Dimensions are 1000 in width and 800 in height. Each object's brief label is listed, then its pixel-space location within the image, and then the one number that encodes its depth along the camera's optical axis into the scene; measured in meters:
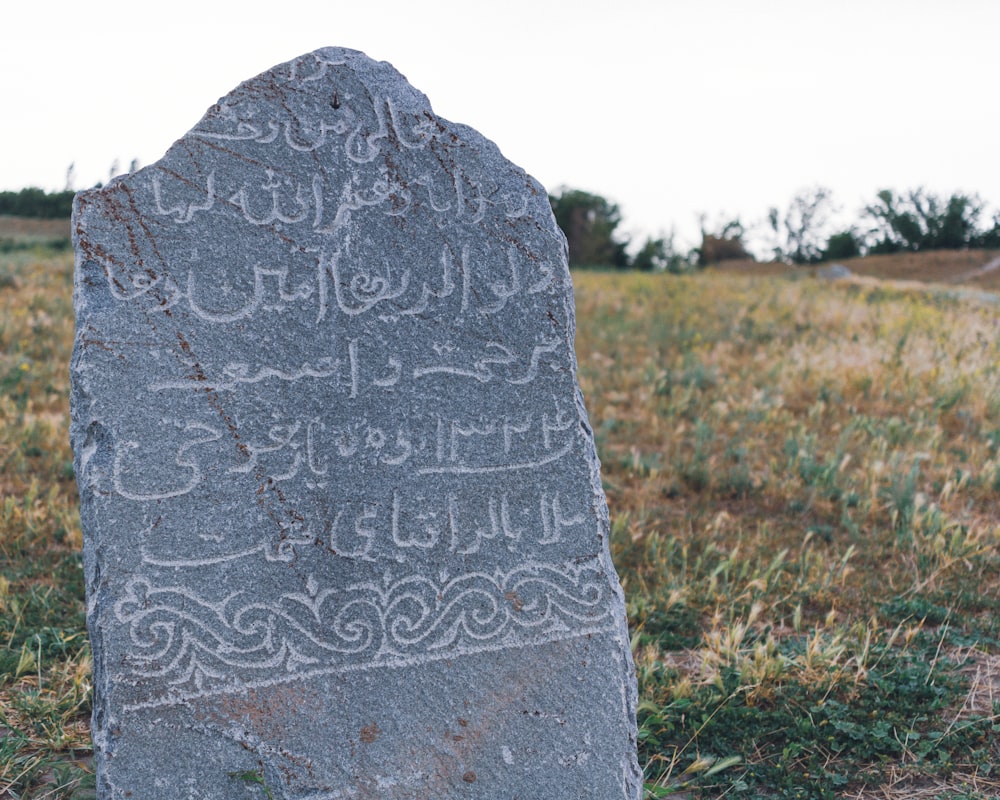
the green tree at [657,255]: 26.23
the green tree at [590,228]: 30.06
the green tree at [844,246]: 34.56
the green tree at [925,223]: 30.38
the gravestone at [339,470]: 2.69
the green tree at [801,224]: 39.16
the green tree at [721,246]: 31.09
